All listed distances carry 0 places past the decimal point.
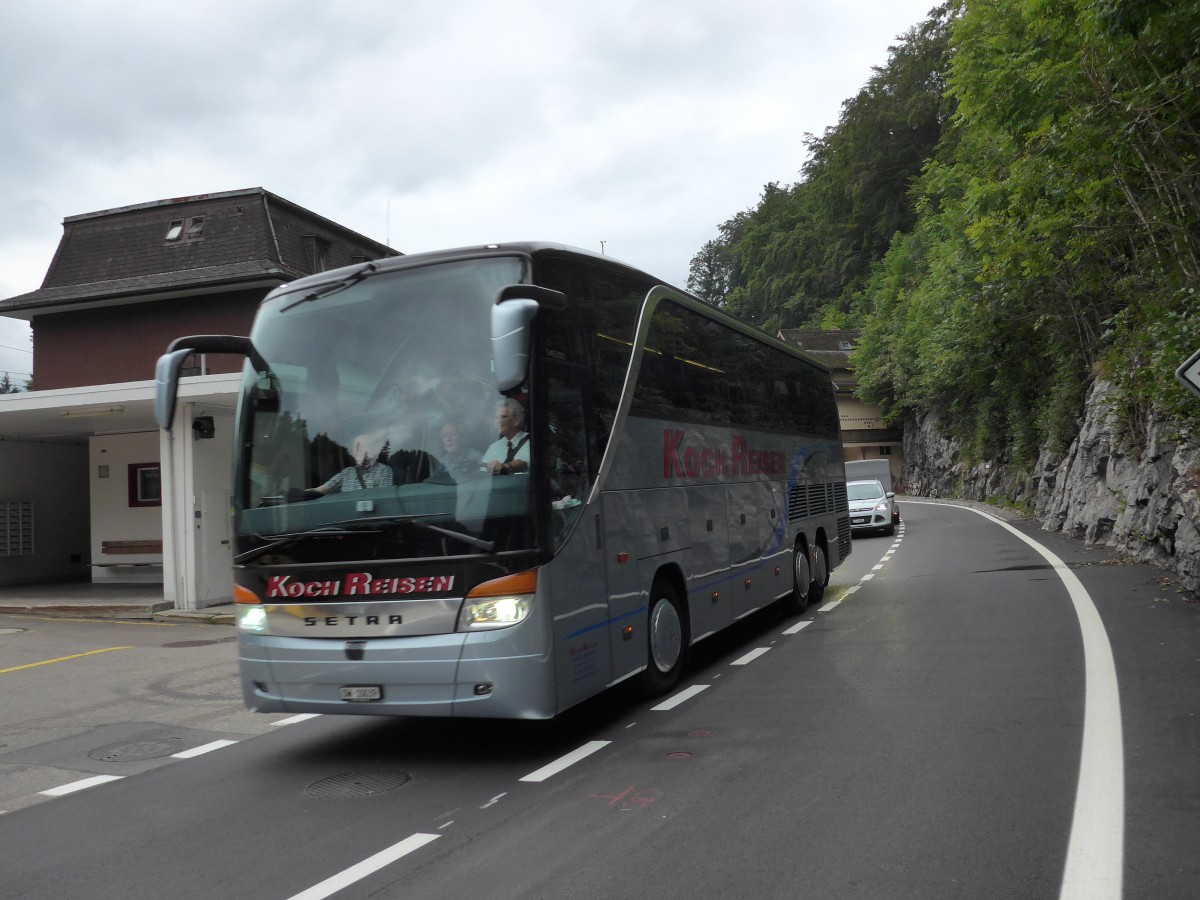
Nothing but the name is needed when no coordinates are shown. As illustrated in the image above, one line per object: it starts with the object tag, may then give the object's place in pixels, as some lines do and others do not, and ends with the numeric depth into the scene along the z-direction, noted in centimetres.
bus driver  630
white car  2936
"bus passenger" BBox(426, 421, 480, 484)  632
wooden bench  2170
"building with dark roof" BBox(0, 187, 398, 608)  1725
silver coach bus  629
